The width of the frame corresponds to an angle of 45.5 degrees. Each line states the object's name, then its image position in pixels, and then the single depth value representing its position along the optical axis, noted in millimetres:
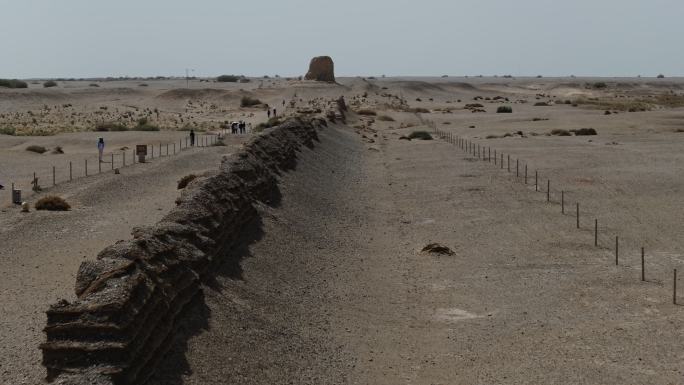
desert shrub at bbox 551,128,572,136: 68062
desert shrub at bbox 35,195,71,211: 28922
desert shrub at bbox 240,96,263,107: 110912
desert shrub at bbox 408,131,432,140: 66688
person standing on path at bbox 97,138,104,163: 47062
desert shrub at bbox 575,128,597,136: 67688
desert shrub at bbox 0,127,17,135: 68200
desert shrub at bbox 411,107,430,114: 108800
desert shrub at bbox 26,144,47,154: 54469
